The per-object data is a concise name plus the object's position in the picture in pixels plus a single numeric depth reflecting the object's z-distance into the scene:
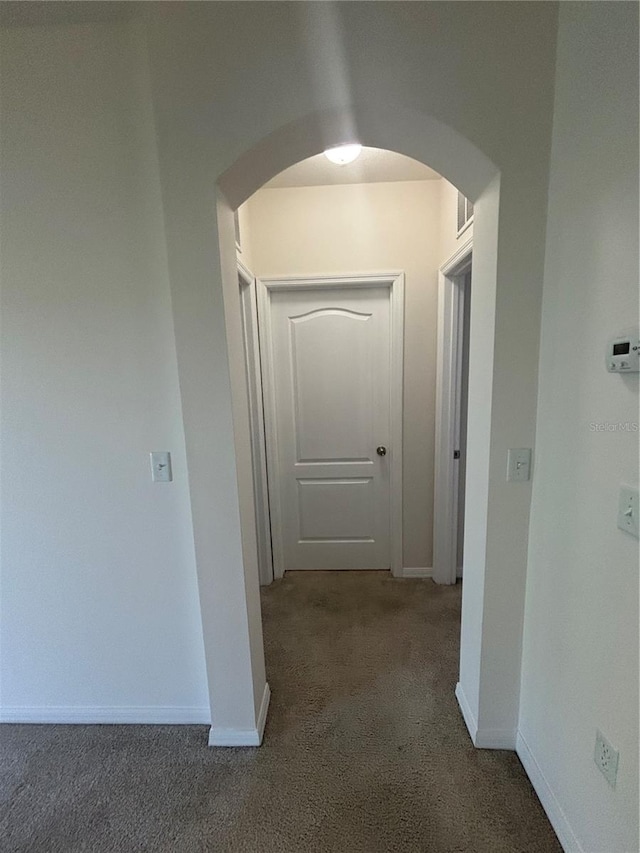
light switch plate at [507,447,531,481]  1.26
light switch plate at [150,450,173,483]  1.39
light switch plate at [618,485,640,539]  0.85
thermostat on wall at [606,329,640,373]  0.84
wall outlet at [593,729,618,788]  0.93
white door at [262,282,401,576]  2.40
